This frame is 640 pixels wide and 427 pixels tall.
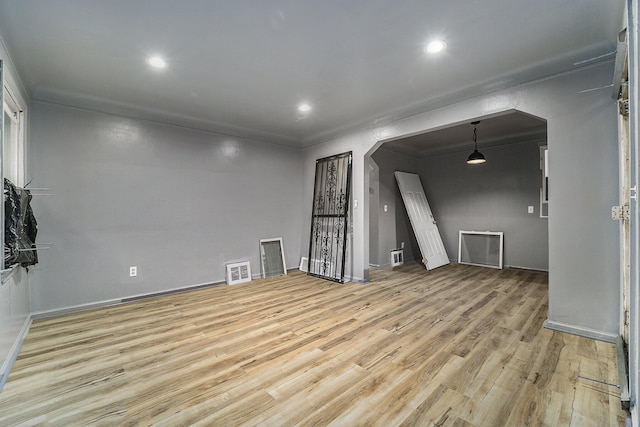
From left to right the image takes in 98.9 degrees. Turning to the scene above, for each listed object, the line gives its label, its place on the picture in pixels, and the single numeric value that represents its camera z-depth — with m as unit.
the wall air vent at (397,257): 5.57
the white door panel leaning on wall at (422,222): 5.43
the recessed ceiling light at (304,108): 3.53
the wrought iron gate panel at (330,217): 4.50
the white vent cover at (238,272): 4.30
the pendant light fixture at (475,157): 4.58
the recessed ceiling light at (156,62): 2.42
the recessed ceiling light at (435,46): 2.22
